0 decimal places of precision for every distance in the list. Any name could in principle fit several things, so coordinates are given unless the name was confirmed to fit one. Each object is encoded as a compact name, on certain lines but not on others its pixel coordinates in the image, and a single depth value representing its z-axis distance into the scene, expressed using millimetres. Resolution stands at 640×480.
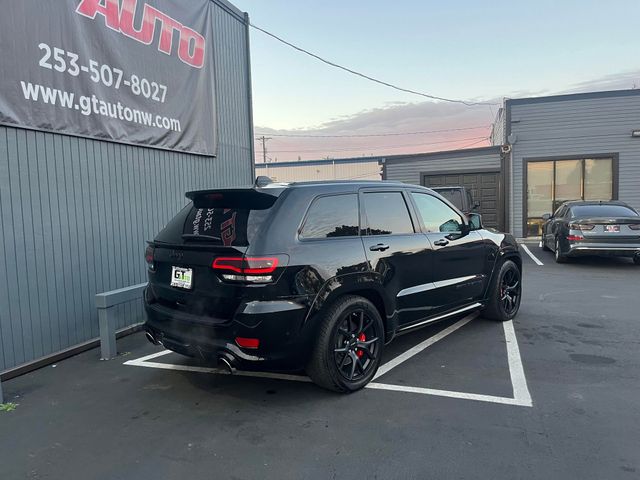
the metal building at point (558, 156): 15234
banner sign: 4578
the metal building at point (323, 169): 40875
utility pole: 62062
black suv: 3375
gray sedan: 9734
